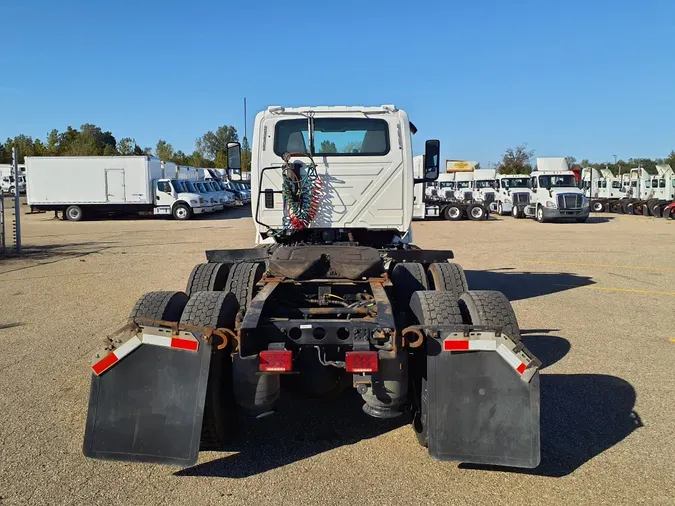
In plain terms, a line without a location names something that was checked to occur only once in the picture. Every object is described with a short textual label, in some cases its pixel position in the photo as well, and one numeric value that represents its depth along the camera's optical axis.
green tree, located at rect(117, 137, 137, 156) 71.81
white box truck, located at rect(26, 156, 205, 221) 28.91
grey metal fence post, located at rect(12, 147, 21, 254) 14.32
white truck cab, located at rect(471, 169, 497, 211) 34.03
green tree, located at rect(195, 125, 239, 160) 108.12
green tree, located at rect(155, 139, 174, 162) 82.82
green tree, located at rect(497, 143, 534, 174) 71.11
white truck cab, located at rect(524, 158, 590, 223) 28.38
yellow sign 48.71
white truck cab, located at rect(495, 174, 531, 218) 31.69
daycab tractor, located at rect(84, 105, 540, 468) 3.65
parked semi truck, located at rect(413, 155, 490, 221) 31.16
